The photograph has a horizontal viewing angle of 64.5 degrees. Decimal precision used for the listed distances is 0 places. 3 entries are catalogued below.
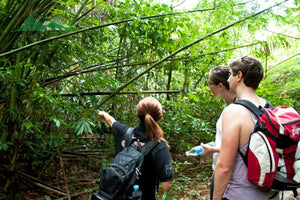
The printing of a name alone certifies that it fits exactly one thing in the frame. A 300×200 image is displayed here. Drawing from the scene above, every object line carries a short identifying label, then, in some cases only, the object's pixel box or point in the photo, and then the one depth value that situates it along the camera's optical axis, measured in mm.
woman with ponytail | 1660
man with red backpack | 1261
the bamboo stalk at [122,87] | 2265
